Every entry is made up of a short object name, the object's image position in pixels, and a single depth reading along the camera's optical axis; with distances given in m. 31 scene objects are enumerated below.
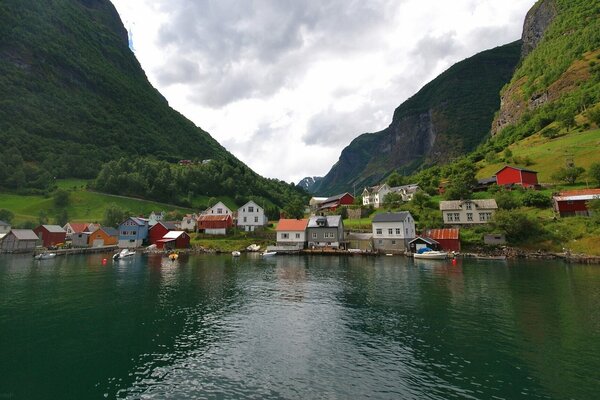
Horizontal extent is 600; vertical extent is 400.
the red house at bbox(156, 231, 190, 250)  91.12
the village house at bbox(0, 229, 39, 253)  93.44
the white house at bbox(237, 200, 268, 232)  103.12
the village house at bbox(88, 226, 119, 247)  101.39
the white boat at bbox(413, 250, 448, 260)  65.06
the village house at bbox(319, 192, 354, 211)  130.43
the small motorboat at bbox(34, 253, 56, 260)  77.38
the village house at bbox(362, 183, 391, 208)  119.31
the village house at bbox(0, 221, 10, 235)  104.88
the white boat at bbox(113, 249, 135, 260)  75.51
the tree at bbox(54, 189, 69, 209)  125.56
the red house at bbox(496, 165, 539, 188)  90.19
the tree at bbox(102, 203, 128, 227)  112.25
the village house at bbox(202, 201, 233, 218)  105.38
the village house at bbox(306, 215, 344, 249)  83.56
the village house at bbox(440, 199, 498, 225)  79.75
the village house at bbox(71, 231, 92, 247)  100.56
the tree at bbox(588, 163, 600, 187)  76.69
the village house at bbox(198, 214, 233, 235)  100.12
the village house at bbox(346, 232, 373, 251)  80.69
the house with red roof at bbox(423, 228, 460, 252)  70.62
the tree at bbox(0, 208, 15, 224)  110.25
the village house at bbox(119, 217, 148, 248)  98.69
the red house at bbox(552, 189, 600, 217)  67.88
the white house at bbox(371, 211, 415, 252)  75.75
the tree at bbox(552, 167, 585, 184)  84.52
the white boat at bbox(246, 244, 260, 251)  86.19
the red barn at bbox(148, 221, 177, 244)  101.06
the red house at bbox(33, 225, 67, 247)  102.12
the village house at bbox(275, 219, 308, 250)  85.19
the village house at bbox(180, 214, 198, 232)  106.56
